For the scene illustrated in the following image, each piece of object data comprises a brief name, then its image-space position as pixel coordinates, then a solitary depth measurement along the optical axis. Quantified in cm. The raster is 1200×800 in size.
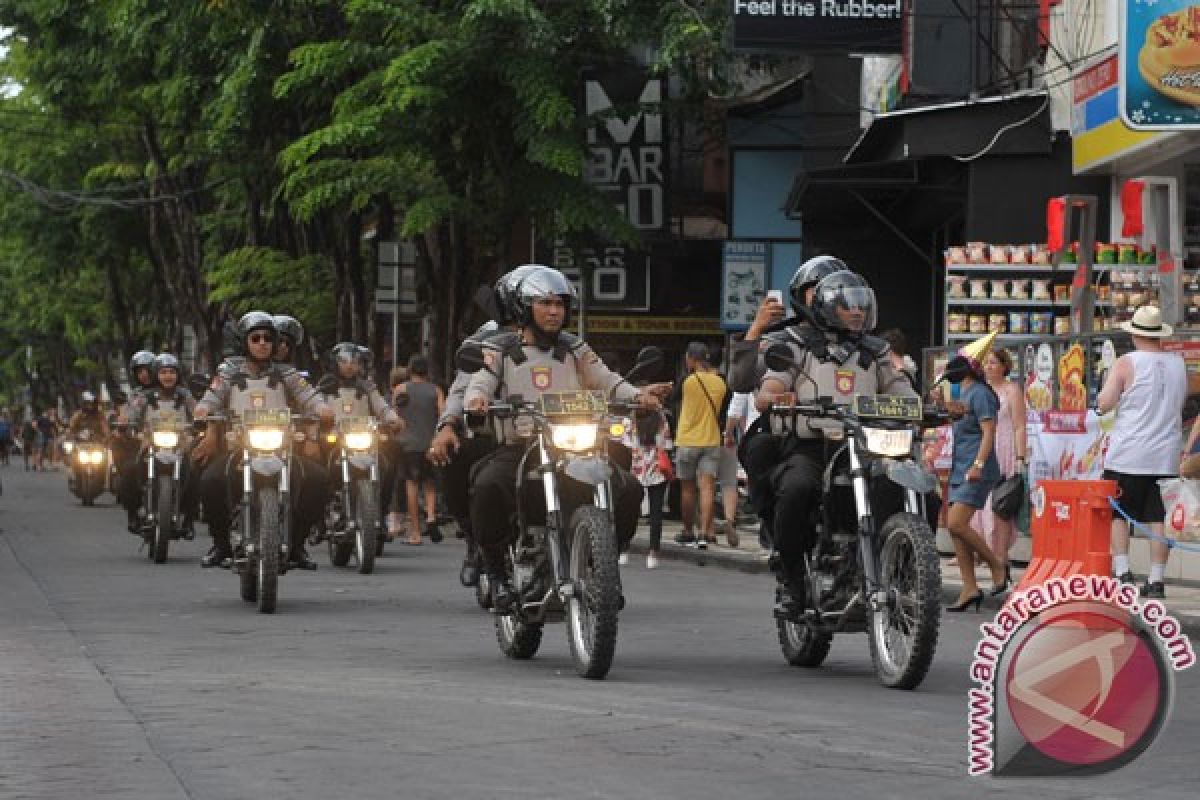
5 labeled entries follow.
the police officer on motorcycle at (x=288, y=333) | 1758
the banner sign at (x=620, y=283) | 3762
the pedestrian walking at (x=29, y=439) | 8525
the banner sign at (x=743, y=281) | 3616
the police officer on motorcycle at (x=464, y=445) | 1234
